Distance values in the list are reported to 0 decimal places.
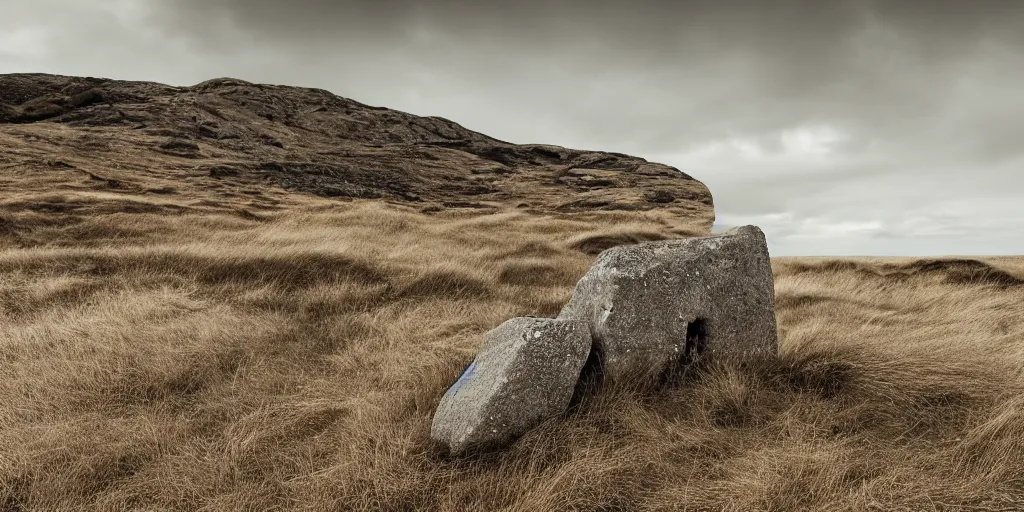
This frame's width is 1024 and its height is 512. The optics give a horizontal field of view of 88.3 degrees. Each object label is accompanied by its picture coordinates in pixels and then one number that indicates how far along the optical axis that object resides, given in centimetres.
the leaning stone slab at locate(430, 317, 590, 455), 416
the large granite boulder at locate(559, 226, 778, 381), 503
